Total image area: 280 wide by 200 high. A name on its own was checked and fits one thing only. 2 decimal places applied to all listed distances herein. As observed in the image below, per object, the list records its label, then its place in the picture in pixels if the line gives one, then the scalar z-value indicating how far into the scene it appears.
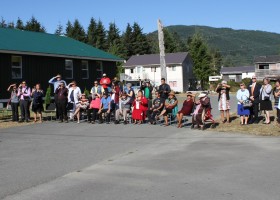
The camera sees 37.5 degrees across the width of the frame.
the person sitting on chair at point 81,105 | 17.27
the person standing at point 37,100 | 17.39
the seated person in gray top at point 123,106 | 16.72
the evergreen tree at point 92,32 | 100.12
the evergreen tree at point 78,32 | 98.68
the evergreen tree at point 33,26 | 84.44
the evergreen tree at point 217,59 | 114.99
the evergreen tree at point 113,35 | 102.36
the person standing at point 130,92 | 16.86
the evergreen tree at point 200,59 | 70.94
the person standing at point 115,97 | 17.16
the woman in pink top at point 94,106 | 17.08
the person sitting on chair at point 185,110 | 15.01
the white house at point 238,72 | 114.62
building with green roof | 24.73
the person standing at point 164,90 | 16.59
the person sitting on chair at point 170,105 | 15.62
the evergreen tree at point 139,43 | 98.25
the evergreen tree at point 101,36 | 100.55
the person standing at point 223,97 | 15.39
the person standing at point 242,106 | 14.93
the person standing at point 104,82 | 18.89
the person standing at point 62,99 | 17.48
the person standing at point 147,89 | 18.63
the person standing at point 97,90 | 18.06
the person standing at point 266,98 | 14.87
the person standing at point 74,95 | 17.67
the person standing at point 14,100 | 17.78
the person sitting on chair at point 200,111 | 14.38
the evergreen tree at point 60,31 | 104.00
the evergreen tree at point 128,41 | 98.62
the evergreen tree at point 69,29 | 98.96
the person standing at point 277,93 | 13.88
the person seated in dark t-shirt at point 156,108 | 16.02
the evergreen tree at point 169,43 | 94.94
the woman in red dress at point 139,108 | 16.36
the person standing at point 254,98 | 15.33
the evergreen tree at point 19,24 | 86.38
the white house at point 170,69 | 71.31
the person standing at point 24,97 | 17.59
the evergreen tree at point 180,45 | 109.39
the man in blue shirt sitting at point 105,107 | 16.92
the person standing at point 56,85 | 17.64
